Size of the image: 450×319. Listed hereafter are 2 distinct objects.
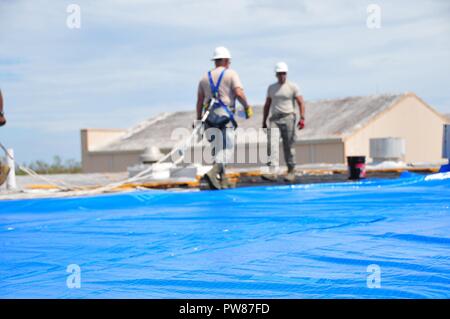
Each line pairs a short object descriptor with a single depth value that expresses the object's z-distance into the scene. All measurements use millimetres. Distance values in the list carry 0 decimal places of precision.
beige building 32531
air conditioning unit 17359
